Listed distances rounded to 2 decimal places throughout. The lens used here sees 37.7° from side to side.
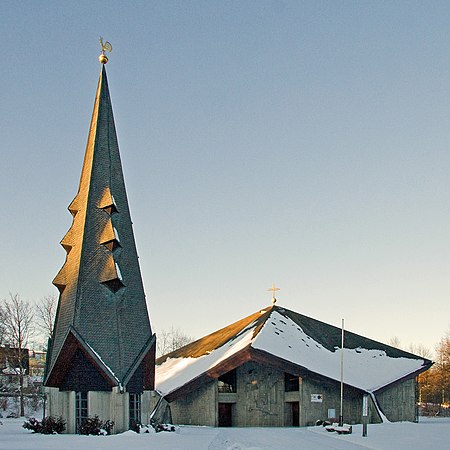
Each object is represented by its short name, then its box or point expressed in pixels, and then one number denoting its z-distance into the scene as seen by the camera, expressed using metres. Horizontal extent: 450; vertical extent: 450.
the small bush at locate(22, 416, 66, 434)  26.16
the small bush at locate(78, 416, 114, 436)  25.78
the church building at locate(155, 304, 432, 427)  35.53
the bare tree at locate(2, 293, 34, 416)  52.94
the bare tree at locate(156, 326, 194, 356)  105.00
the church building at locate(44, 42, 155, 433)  27.00
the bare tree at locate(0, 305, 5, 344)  53.32
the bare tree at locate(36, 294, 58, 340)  53.81
